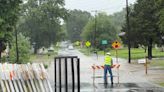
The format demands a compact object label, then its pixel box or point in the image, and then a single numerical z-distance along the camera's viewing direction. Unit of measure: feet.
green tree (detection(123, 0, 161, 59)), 193.26
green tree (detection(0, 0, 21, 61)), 138.51
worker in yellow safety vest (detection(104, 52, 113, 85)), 95.01
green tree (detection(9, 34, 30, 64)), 181.57
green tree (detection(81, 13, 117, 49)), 407.15
